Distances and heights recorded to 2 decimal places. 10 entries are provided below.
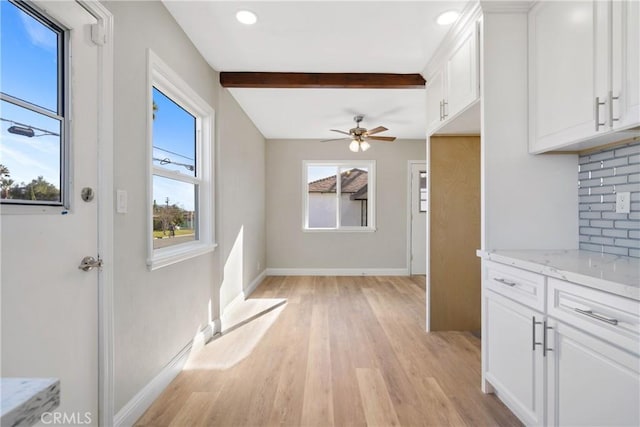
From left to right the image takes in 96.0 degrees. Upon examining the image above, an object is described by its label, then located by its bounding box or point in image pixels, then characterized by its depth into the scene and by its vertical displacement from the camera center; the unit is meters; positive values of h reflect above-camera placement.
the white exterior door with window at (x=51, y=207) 1.00 +0.02
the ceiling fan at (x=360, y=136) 3.91 +1.04
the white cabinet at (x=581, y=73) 1.25 +0.69
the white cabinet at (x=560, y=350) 1.02 -0.61
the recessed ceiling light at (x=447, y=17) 1.98 +1.37
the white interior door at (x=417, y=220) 5.25 -0.16
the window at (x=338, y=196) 5.34 +0.29
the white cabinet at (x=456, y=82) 1.94 +1.01
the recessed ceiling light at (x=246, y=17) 1.96 +1.36
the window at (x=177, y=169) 1.92 +0.34
